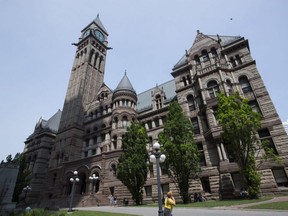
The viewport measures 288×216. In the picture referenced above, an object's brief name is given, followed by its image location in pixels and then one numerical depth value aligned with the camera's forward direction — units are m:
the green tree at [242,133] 18.80
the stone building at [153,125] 23.25
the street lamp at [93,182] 32.01
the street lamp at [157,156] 11.47
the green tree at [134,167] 23.27
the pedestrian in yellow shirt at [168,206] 9.29
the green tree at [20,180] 27.92
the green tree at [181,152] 20.66
